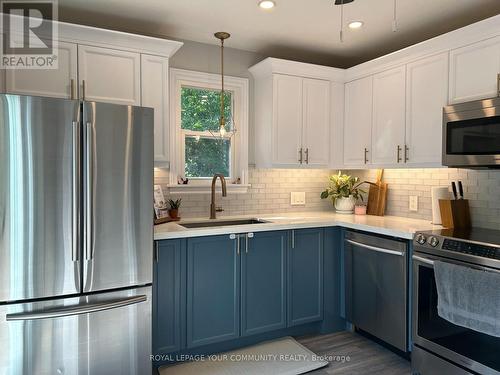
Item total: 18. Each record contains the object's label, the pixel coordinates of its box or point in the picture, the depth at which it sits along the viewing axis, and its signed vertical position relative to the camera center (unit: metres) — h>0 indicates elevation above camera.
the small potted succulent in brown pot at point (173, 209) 3.06 -0.23
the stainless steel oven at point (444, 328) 2.04 -0.86
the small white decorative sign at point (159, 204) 2.92 -0.18
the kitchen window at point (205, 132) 3.22 +0.43
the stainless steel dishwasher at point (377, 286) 2.58 -0.77
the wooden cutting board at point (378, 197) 3.50 -0.15
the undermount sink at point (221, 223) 3.03 -0.35
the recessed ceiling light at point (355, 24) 2.86 +1.19
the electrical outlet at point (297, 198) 3.71 -0.17
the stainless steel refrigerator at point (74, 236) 1.88 -0.29
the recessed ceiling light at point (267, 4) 2.52 +1.19
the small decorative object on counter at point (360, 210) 3.54 -0.27
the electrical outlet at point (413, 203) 3.24 -0.19
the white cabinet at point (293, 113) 3.29 +0.61
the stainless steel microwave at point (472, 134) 2.25 +0.30
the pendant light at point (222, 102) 3.07 +0.68
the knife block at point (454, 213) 2.73 -0.23
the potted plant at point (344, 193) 3.60 -0.12
